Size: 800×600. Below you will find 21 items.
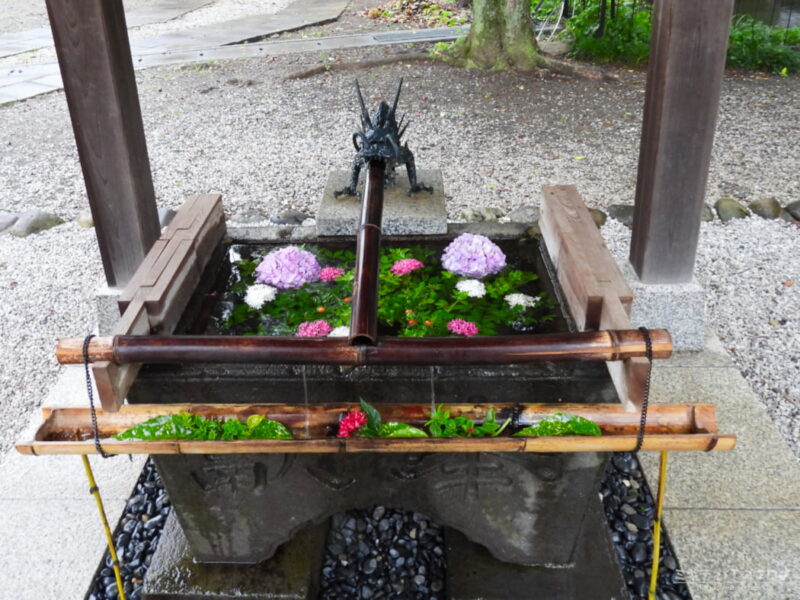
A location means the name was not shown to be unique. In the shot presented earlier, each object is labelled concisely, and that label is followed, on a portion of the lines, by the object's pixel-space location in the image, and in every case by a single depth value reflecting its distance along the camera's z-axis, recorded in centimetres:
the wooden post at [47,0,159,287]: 309
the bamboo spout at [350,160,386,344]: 189
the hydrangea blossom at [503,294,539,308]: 288
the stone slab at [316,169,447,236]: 338
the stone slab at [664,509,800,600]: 234
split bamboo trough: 180
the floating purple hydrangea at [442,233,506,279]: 310
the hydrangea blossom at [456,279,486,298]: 295
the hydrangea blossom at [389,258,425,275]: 313
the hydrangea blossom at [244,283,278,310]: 291
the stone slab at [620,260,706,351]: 351
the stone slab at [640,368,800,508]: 272
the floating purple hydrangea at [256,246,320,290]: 303
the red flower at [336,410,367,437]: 186
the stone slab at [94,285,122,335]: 362
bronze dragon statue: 292
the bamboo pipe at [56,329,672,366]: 186
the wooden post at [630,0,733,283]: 301
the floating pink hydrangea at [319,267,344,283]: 312
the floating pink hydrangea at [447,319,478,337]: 265
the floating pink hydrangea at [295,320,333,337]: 266
